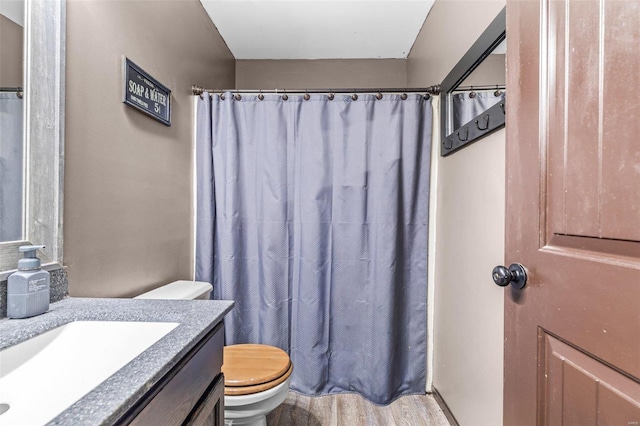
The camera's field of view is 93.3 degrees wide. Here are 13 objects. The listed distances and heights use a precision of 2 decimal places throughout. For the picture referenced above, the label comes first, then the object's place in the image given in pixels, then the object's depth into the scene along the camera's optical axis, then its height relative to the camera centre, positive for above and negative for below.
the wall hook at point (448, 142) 1.55 +0.37
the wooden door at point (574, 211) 0.46 +0.01
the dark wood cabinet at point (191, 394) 0.53 -0.38
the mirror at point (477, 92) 1.06 +0.52
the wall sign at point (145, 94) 1.20 +0.51
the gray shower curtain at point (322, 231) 1.74 -0.11
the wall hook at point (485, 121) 1.14 +0.35
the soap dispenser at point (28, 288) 0.74 -0.20
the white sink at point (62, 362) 0.55 -0.33
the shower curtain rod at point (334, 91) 1.71 +0.71
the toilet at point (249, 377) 1.17 -0.66
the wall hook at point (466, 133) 1.34 +0.36
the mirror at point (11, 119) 0.79 +0.24
